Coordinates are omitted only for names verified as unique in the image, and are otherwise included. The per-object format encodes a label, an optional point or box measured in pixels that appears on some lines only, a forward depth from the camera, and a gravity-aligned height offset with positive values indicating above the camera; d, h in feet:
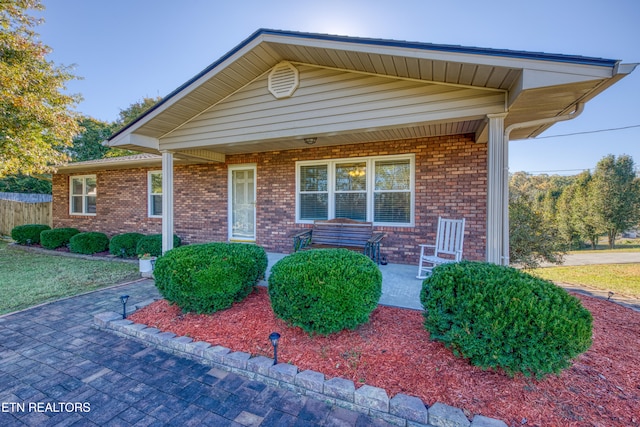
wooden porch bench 18.62 -1.70
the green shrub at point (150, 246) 24.86 -3.30
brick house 11.39 +4.59
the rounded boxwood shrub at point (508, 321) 6.61 -2.70
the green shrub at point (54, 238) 30.32 -3.28
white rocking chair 15.70 -1.60
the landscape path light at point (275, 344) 8.16 -3.98
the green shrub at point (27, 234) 33.06 -3.15
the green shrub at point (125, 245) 26.61 -3.45
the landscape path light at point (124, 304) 11.81 -4.07
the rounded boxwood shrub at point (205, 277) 10.93 -2.70
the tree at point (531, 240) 18.98 -1.77
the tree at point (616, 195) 49.84 +3.91
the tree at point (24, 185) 58.23 +4.85
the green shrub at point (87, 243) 28.17 -3.54
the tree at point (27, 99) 23.00 +9.70
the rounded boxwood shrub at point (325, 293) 8.85 -2.67
